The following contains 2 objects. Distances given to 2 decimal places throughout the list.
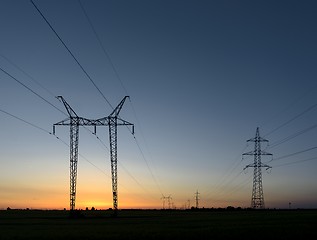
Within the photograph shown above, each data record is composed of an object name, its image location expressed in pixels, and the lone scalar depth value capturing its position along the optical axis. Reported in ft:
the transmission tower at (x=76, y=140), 270.59
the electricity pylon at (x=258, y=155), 370.63
